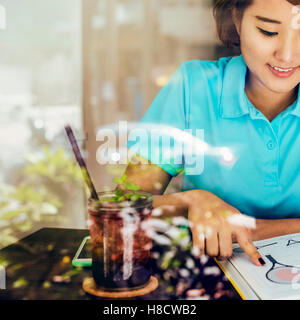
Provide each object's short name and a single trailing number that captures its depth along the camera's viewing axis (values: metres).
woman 0.77
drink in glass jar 0.45
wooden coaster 0.44
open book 0.44
